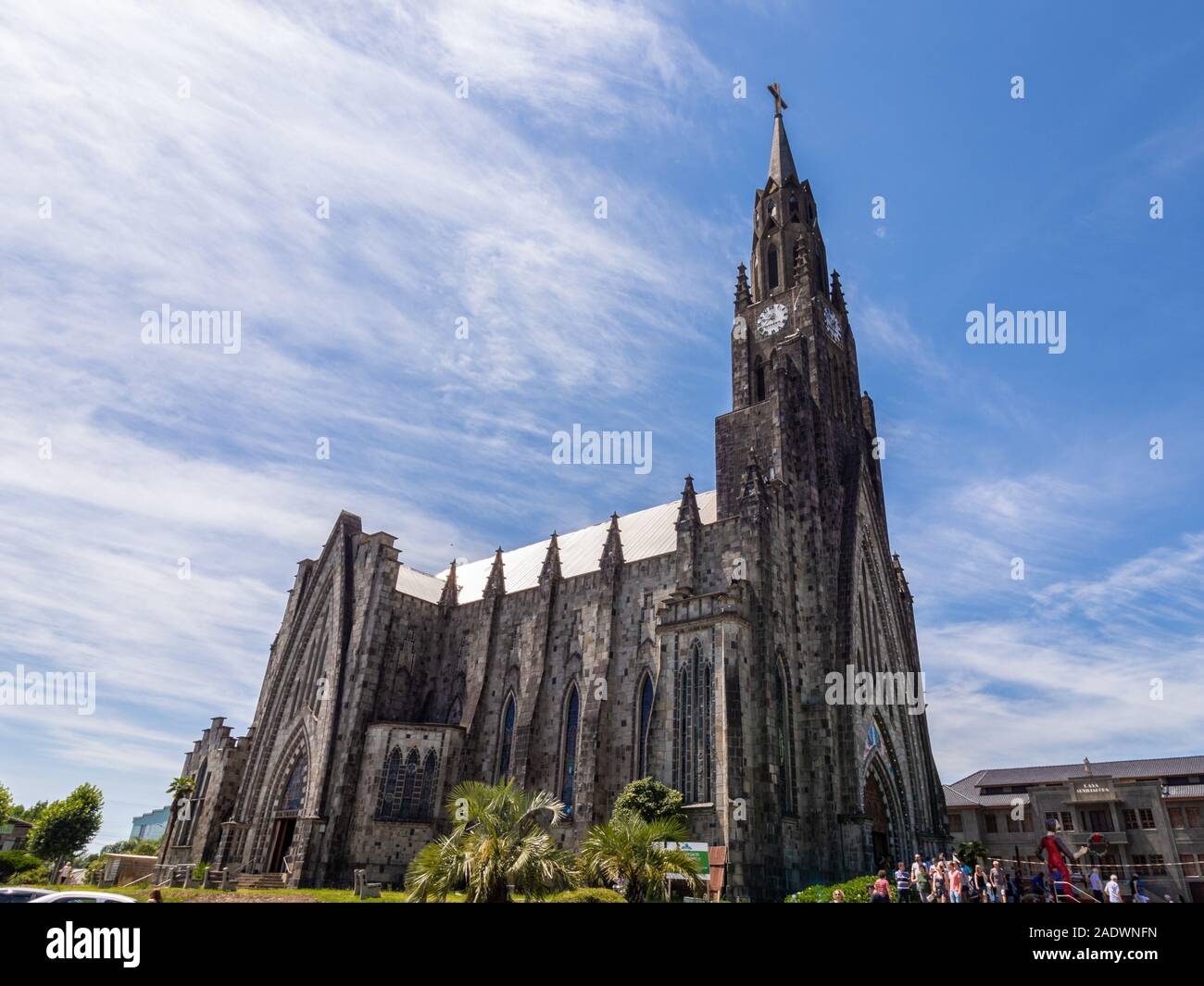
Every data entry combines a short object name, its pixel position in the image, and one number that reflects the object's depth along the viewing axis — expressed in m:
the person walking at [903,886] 25.15
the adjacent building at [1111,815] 51.16
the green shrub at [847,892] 25.83
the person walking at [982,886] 24.53
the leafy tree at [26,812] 109.47
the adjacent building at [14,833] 78.76
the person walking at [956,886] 22.30
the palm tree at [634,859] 23.16
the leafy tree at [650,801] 30.66
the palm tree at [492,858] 20.88
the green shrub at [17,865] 55.87
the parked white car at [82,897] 16.27
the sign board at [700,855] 26.41
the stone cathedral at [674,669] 34.16
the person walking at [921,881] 25.47
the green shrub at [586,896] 20.50
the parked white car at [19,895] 18.09
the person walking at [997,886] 24.16
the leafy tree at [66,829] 68.62
